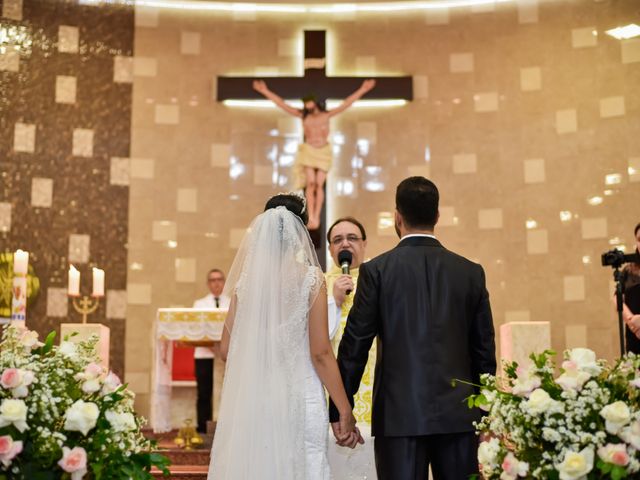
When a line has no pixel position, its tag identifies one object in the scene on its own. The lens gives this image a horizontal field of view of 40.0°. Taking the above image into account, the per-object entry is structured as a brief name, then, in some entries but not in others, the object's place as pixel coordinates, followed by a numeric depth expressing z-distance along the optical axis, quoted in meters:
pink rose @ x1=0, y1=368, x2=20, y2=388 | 2.72
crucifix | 10.50
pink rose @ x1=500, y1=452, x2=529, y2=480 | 2.62
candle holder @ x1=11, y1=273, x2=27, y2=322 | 6.18
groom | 3.59
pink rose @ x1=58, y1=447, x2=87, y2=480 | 2.70
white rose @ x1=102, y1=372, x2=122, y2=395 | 2.98
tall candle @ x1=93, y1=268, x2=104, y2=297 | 7.52
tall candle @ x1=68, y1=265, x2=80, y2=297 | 7.36
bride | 3.79
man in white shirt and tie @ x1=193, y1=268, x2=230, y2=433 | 8.93
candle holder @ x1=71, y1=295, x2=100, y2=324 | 9.86
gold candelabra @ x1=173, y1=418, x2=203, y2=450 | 7.29
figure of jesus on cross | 10.32
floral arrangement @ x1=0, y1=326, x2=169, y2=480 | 2.72
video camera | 5.64
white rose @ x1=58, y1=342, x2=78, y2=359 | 2.98
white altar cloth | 7.68
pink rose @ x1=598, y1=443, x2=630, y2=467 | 2.47
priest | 4.64
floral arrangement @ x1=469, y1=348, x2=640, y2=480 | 2.52
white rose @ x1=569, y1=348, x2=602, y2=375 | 2.70
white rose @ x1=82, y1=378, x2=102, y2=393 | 2.90
